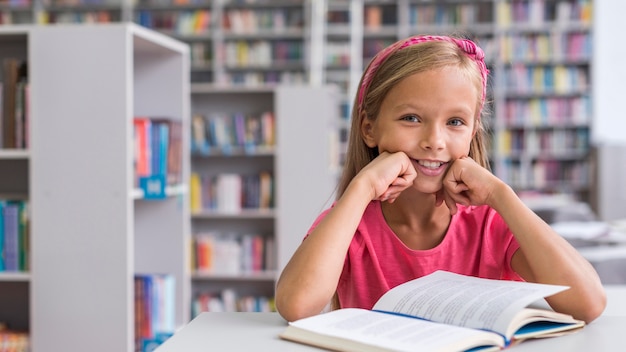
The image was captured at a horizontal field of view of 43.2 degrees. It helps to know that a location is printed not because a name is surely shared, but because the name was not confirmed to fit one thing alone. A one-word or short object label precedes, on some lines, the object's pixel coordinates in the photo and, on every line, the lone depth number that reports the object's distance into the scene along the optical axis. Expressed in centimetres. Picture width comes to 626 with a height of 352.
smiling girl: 115
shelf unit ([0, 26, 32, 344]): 286
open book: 86
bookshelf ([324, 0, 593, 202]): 775
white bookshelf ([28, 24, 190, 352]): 260
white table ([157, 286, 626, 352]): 90
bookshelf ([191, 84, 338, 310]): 459
